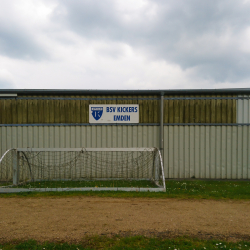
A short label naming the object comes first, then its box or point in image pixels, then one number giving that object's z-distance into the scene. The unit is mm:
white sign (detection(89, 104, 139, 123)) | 13758
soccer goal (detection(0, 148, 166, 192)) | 13352
